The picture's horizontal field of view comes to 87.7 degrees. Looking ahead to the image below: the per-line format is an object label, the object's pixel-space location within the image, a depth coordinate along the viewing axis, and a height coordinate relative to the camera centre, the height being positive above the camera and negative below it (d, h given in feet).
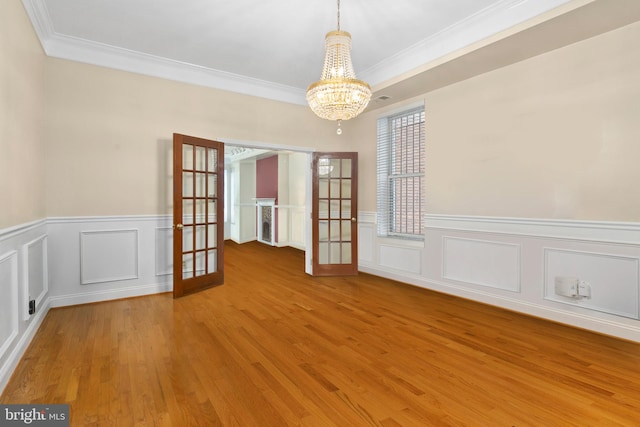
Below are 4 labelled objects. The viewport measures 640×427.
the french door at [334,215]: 17.38 -0.27
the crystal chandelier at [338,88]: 8.97 +3.32
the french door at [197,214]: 13.05 -0.19
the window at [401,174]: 15.60 +1.78
